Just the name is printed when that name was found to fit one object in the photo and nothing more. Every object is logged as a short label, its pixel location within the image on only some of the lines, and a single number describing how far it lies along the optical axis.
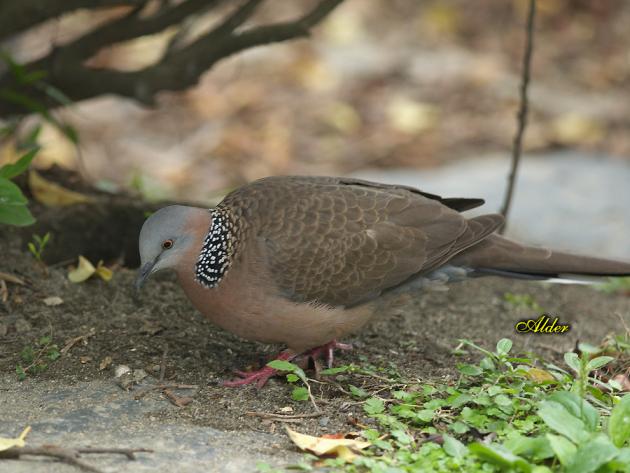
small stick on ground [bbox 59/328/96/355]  8.23
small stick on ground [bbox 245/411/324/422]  7.31
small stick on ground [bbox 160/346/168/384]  7.90
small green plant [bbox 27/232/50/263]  8.99
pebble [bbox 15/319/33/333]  8.52
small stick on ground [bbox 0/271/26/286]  9.02
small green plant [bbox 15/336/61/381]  7.87
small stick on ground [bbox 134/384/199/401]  7.66
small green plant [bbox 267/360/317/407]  7.41
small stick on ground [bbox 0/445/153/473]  6.16
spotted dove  8.15
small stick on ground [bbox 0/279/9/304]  8.87
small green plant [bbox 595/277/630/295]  11.99
